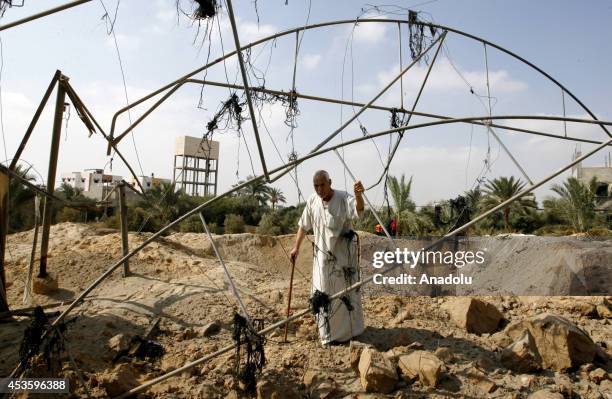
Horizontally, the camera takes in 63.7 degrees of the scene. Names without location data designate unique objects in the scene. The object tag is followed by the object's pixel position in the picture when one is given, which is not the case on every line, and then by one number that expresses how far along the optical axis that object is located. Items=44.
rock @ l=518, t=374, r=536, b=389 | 4.10
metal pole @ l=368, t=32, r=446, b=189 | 4.35
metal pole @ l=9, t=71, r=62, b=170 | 5.20
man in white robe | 4.75
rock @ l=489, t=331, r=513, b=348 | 4.80
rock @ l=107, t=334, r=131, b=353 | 4.70
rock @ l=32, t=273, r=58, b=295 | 6.50
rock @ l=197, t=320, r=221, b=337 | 5.12
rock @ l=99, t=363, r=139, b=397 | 3.87
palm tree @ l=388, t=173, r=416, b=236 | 15.13
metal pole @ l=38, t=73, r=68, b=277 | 5.78
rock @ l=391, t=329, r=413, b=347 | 4.74
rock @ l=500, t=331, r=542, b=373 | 4.26
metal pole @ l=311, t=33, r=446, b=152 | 3.96
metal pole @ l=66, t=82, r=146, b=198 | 5.46
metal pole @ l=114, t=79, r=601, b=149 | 4.52
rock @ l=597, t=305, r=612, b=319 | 5.58
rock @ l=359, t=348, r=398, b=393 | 3.92
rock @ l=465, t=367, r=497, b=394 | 4.01
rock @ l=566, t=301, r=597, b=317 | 5.63
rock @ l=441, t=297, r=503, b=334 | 5.20
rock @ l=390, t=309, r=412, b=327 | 5.34
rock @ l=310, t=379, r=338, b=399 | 3.92
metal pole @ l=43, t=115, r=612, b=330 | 3.65
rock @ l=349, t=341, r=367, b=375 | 4.22
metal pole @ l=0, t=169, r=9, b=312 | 5.12
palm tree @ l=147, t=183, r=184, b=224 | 16.81
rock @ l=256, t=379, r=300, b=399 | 3.86
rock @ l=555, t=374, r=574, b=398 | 3.96
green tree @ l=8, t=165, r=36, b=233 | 15.08
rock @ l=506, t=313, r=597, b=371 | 4.30
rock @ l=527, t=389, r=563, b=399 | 3.79
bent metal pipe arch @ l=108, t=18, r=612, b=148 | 4.46
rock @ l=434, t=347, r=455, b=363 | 4.39
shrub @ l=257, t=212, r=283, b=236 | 20.77
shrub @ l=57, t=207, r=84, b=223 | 21.56
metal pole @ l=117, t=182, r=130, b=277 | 6.55
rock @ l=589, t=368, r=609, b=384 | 4.13
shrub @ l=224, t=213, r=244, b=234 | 21.29
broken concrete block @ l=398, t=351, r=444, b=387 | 4.01
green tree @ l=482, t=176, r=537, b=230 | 20.23
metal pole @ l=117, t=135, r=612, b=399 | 3.44
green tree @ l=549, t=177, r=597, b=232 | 19.14
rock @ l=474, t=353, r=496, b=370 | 4.34
